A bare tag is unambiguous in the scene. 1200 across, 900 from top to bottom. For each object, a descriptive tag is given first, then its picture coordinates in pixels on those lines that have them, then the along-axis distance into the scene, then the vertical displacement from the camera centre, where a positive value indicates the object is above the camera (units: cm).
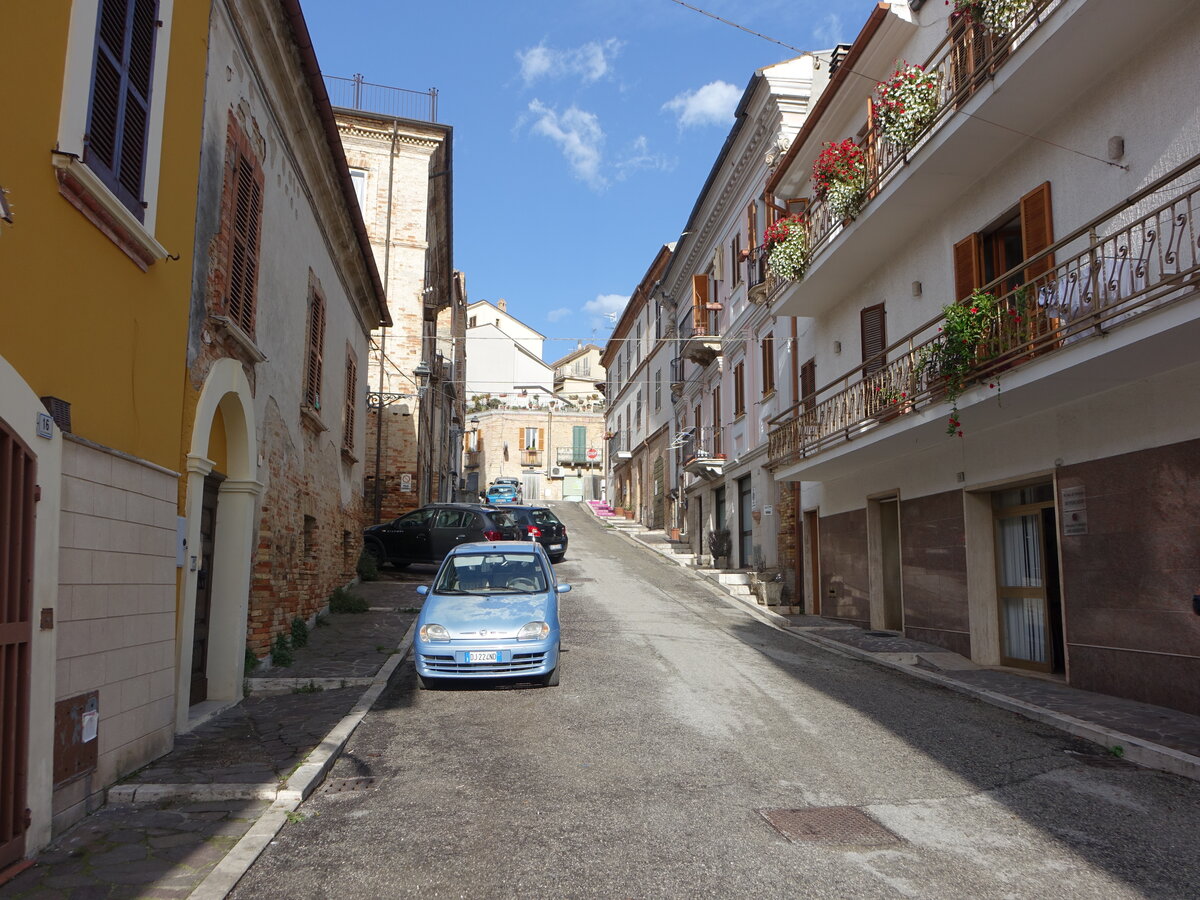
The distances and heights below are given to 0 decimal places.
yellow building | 467 +104
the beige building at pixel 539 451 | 6266 +748
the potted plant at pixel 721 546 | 2369 +34
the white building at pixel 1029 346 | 854 +229
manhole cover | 500 -154
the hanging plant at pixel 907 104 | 1205 +612
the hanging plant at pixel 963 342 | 1038 +255
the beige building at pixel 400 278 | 2448 +806
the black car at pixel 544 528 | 2317 +79
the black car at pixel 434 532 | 2066 +61
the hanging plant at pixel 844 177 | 1412 +604
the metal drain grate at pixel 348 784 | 600 -152
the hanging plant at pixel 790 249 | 1639 +564
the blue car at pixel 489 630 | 939 -75
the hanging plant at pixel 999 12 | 984 +600
